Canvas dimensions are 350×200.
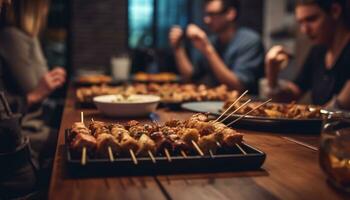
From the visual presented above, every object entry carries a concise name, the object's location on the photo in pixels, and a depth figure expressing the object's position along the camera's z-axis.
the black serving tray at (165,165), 1.02
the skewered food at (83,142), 1.07
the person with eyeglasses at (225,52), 3.84
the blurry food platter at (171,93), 2.23
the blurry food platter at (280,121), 1.63
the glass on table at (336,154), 0.95
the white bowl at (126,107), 1.82
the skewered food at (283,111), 1.74
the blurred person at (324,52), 2.93
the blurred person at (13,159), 1.78
